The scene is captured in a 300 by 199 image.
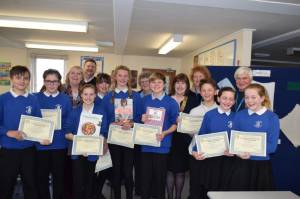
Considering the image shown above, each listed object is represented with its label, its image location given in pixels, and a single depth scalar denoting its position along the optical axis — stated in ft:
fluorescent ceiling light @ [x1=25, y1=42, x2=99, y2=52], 22.79
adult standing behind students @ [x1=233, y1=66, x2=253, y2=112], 9.41
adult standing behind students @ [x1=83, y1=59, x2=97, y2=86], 11.16
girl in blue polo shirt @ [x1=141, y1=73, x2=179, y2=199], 8.86
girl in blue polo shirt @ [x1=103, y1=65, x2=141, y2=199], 9.11
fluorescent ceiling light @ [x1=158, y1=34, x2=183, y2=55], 16.89
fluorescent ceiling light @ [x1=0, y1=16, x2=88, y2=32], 13.94
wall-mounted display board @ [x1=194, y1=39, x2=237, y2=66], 15.66
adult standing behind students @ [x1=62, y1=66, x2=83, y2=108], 9.98
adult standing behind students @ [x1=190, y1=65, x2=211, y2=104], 10.05
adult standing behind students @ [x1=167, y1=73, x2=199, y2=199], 9.51
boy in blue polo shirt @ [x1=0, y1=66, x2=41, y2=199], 7.75
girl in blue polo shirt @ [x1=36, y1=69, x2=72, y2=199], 8.64
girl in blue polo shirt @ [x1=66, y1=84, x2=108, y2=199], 8.47
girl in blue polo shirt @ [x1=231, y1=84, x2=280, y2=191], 7.31
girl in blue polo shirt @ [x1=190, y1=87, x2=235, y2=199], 7.94
